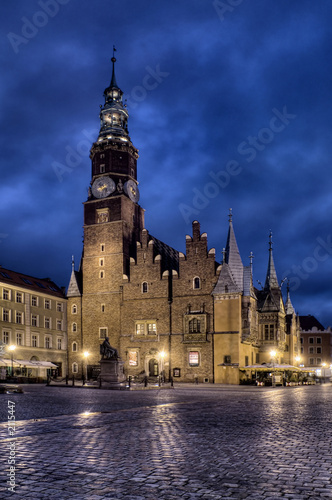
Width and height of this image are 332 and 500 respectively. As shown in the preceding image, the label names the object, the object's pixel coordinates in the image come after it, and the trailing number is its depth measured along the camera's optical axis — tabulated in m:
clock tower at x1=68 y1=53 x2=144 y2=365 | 58.53
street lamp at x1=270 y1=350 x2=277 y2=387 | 45.52
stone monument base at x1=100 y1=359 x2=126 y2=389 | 38.75
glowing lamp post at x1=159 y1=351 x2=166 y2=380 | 52.78
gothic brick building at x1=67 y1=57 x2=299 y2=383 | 52.19
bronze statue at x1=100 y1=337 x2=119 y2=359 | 39.22
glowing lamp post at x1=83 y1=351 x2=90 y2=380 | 55.68
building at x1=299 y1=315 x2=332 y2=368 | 100.12
